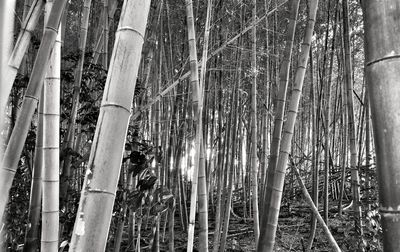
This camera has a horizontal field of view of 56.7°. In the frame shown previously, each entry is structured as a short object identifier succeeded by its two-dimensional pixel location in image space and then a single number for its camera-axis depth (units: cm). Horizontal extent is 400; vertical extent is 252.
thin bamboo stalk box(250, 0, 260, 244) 274
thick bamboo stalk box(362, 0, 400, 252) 61
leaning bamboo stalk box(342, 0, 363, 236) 280
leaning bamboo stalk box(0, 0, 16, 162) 41
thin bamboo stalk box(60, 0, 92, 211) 218
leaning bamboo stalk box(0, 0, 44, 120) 119
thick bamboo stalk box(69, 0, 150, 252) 76
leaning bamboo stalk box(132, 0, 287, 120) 242
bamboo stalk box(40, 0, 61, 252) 127
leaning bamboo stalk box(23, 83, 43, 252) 156
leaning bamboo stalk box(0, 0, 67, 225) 104
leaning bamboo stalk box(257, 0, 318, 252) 204
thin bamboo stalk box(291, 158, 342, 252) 222
